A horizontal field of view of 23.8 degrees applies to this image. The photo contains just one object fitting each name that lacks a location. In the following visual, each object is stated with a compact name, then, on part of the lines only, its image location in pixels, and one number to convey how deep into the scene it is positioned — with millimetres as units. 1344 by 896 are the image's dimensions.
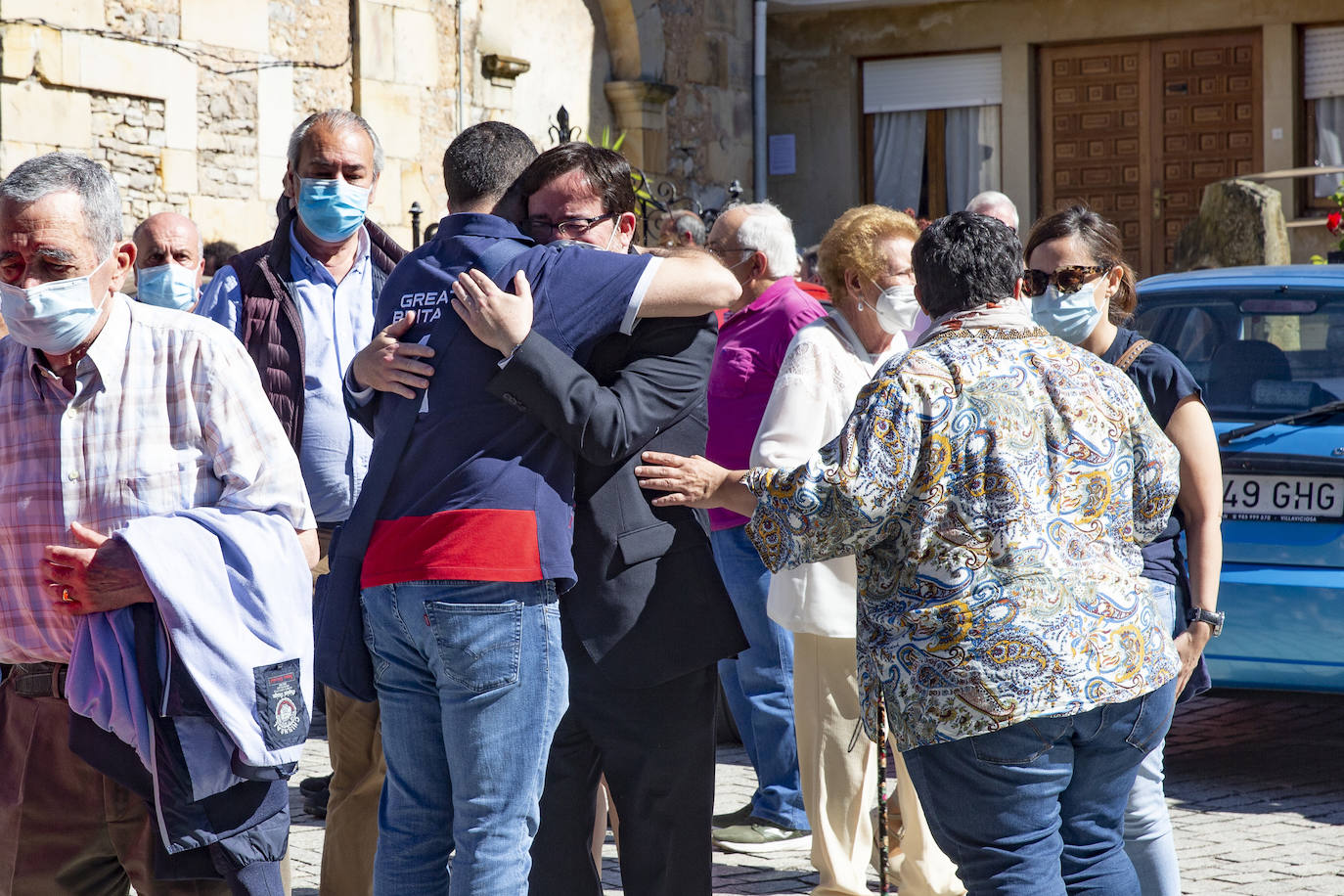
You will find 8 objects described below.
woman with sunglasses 7264
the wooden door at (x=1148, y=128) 36524
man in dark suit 6520
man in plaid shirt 5875
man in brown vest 8795
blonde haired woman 8597
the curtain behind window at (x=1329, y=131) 35852
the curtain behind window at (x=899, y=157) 39670
